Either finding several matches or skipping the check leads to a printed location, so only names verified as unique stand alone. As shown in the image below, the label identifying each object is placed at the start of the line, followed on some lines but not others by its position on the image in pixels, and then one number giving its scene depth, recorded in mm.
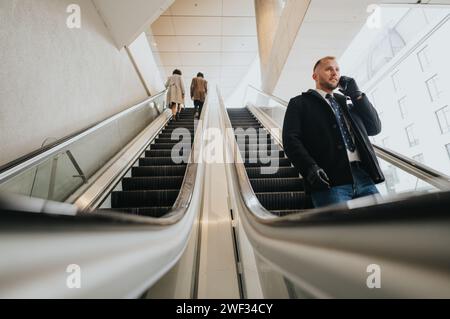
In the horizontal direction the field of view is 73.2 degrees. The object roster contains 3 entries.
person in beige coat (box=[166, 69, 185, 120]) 8273
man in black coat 1893
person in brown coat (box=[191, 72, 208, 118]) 8609
